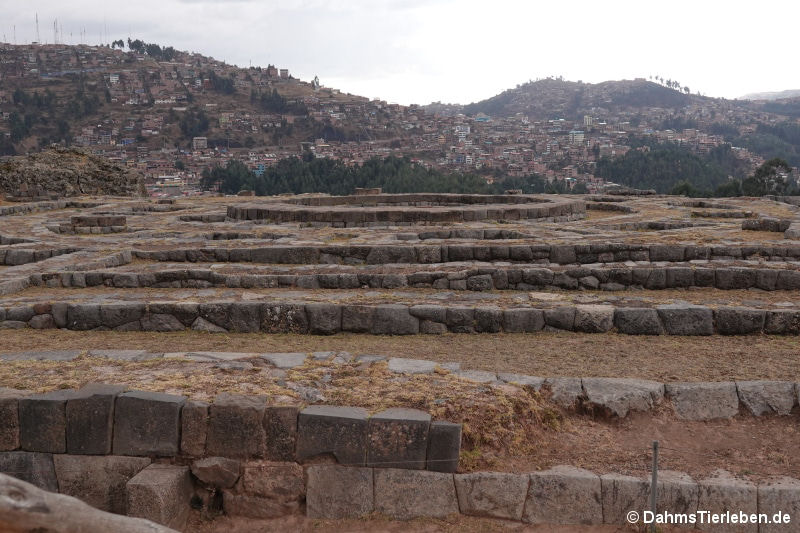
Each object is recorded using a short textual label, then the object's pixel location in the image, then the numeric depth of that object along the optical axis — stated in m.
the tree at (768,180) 45.28
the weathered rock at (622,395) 5.96
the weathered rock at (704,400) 5.97
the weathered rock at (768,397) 5.98
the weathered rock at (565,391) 5.99
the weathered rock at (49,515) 2.88
